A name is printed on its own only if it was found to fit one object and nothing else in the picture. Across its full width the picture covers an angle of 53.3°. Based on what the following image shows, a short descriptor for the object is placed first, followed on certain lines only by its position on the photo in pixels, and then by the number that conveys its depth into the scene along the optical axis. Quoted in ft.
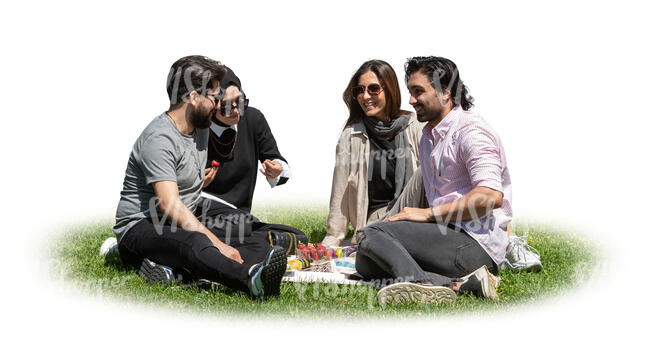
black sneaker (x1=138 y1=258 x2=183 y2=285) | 16.79
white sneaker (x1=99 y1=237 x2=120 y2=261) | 20.60
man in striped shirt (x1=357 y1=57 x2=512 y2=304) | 15.66
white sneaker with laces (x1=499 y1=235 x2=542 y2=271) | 19.57
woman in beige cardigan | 22.74
